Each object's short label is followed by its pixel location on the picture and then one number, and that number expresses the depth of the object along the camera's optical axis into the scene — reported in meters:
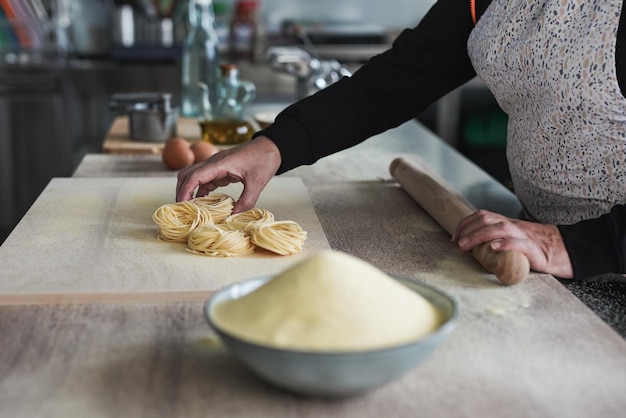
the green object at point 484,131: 4.33
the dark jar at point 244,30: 4.25
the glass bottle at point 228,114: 2.06
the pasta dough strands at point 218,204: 1.36
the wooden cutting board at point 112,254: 1.06
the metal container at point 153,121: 2.14
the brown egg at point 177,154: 1.85
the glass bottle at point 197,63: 2.55
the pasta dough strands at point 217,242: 1.20
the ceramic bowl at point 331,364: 0.72
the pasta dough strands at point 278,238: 1.21
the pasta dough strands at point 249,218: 1.28
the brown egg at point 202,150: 1.87
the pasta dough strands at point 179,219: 1.27
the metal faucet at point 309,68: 2.52
